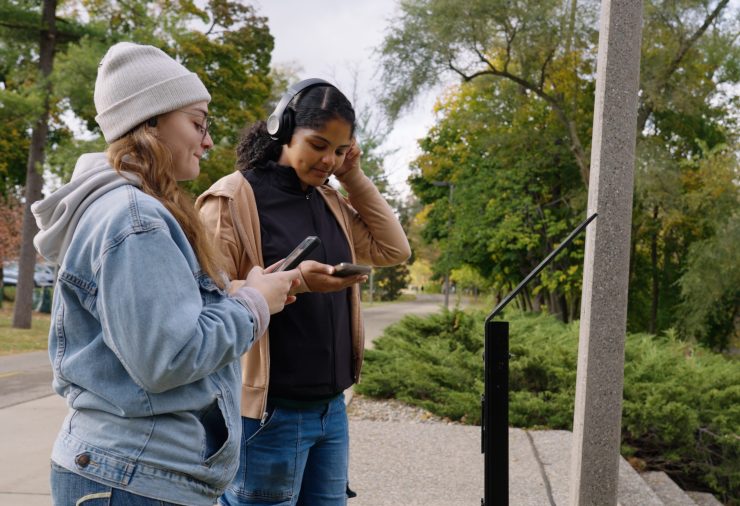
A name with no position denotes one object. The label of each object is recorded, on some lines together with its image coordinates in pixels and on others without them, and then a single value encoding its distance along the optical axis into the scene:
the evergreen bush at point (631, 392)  6.18
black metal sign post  2.48
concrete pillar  3.16
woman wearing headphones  2.18
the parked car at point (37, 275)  33.47
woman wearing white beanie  1.40
